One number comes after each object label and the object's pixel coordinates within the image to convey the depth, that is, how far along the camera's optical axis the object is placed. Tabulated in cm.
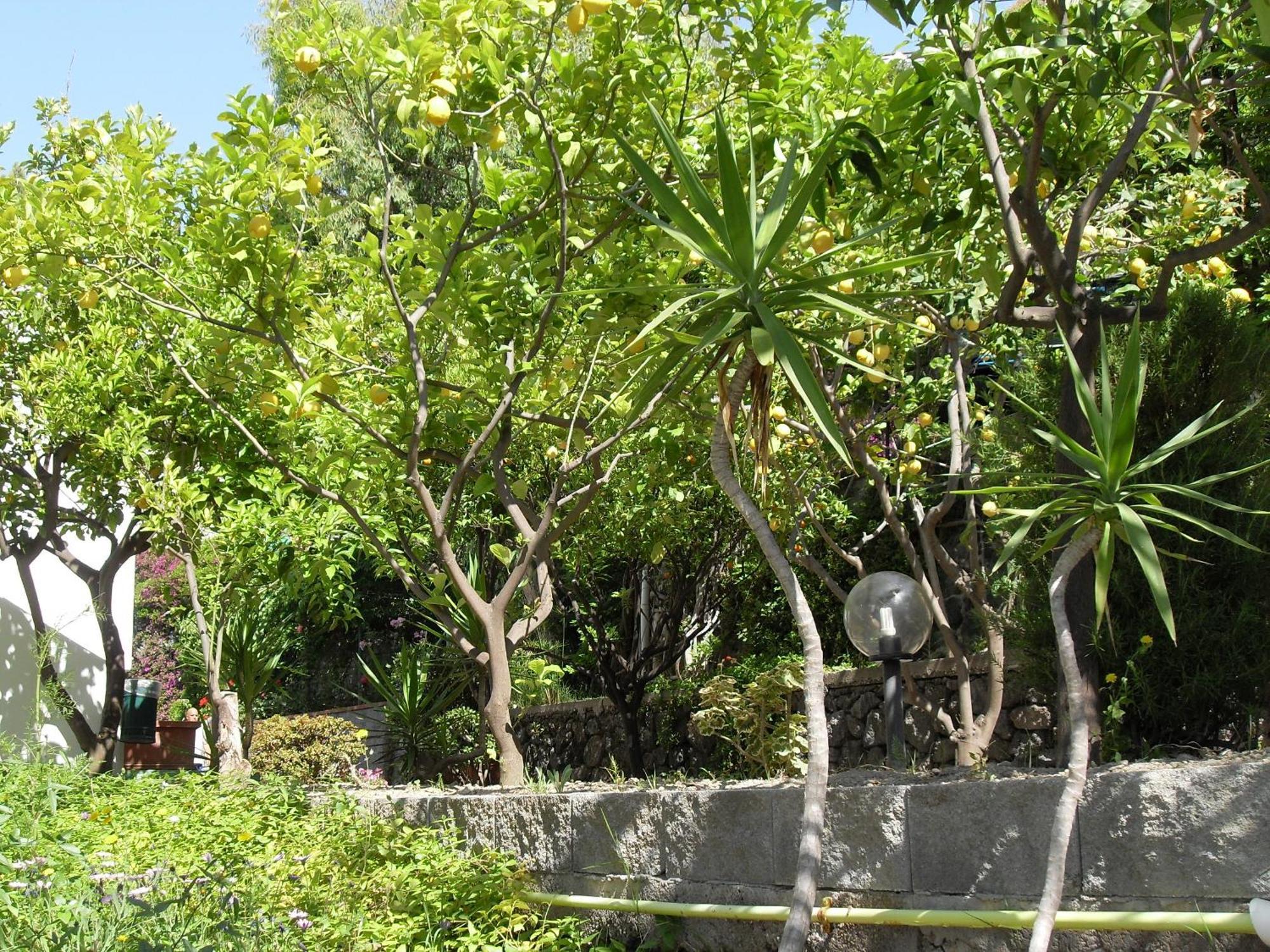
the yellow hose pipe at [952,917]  265
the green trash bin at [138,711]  982
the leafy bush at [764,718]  602
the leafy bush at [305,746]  940
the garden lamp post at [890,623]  455
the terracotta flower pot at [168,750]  1098
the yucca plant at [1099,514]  257
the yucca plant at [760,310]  263
